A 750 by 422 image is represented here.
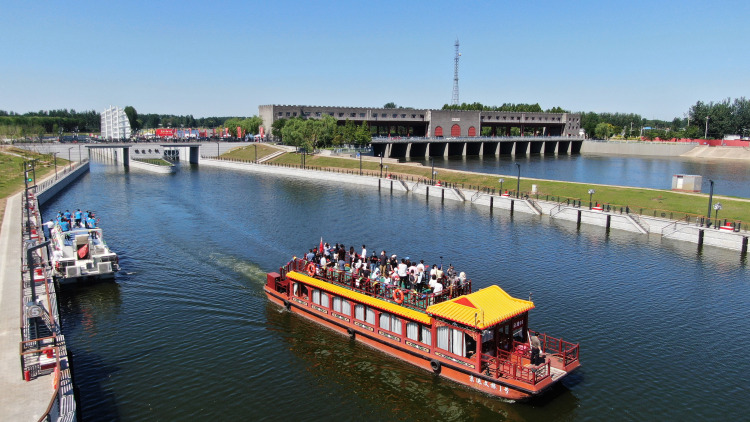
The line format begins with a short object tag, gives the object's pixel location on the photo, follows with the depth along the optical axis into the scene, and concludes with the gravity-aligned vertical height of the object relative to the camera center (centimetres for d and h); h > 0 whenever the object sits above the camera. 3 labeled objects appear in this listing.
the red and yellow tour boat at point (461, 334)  2205 -886
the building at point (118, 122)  18600 +381
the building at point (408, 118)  16250 +649
